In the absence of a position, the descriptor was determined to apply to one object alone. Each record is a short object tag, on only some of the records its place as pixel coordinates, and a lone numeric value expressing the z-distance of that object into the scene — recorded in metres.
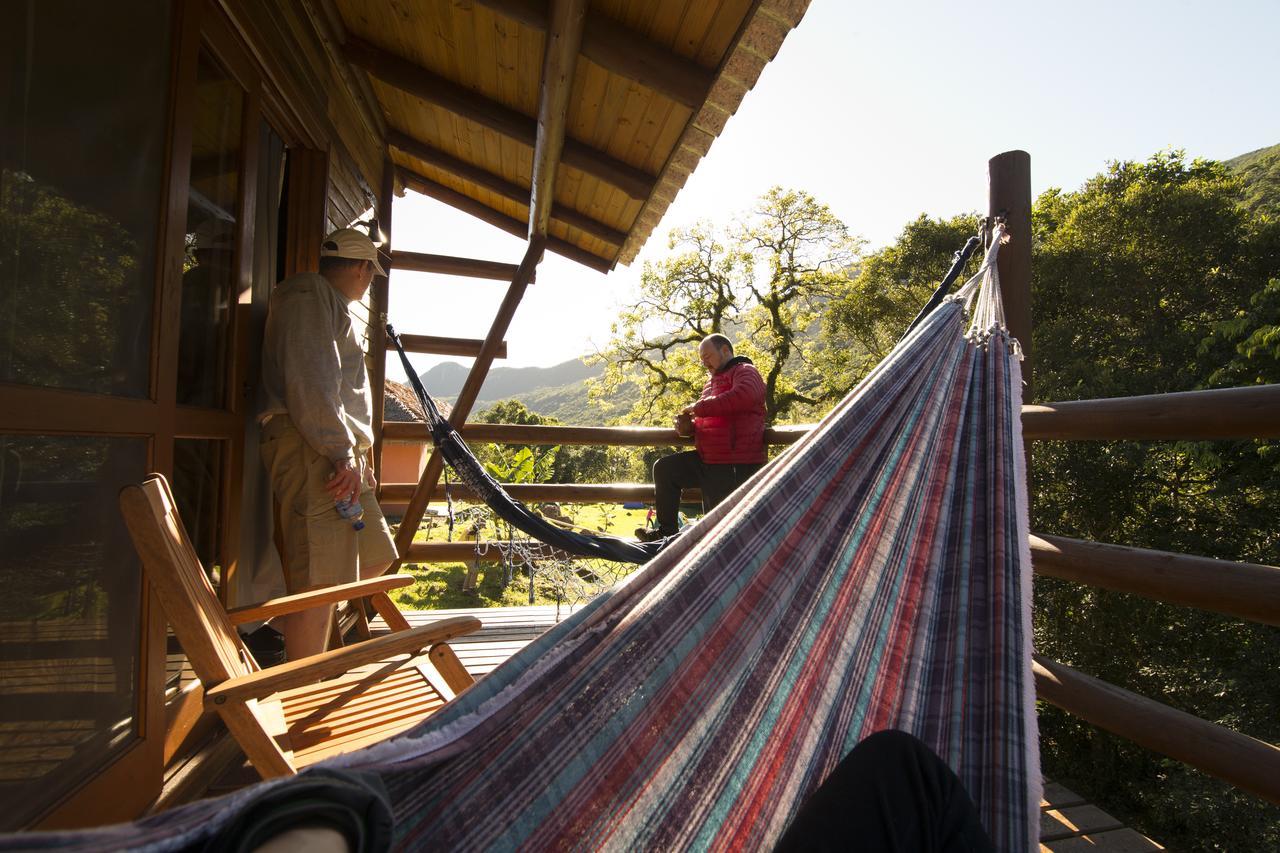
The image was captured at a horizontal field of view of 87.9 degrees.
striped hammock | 0.77
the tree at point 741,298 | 20.92
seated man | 3.75
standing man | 1.93
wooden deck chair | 1.17
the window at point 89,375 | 1.09
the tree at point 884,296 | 16.53
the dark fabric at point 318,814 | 0.46
